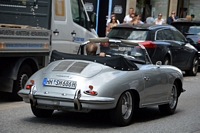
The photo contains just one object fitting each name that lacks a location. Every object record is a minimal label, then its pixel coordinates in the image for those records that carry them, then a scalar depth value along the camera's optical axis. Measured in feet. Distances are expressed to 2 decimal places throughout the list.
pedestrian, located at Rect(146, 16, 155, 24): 87.79
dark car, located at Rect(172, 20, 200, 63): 66.08
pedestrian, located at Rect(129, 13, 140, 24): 70.14
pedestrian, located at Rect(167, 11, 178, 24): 85.56
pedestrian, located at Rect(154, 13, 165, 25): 74.06
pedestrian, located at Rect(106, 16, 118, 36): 68.50
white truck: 35.91
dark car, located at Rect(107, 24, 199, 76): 52.13
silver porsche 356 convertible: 26.50
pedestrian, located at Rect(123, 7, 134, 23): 73.36
